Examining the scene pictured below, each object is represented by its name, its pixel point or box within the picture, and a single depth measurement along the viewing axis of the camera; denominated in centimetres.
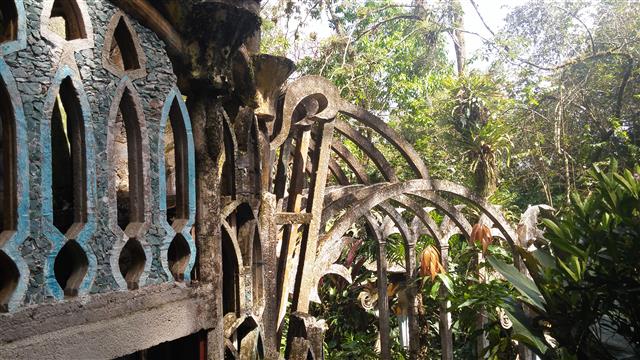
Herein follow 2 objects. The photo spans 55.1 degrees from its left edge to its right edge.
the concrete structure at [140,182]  167
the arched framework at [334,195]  439
